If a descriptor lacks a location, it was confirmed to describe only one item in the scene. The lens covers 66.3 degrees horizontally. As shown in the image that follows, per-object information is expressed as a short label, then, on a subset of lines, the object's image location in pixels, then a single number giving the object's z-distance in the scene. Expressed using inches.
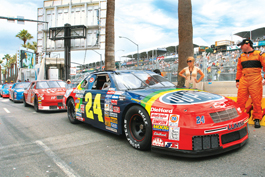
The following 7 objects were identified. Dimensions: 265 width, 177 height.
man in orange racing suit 179.6
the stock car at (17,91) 528.1
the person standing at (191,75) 225.9
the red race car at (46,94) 325.7
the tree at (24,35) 2057.1
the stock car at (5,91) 757.3
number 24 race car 112.4
